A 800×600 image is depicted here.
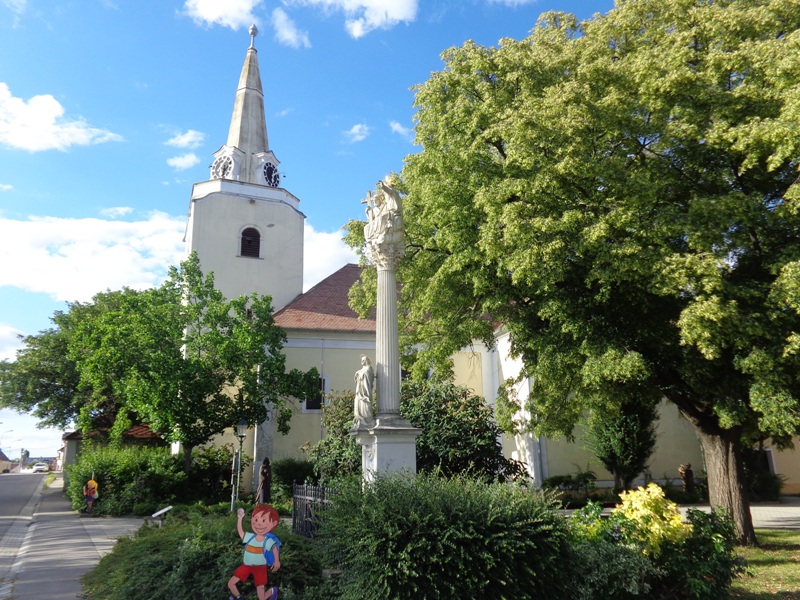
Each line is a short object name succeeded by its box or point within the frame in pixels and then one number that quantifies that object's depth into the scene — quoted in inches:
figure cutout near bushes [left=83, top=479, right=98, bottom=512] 807.7
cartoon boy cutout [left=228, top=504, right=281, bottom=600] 267.7
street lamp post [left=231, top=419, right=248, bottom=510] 786.8
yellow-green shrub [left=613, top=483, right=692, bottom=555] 312.3
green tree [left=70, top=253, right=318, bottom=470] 825.5
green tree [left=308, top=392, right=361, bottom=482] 757.9
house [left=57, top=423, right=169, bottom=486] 1173.1
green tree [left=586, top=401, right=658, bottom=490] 905.5
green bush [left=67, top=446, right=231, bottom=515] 818.2
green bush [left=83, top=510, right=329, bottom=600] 293.1
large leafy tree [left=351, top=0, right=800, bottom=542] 425.1
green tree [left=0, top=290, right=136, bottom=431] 1343.5
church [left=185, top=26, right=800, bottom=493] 1018.7
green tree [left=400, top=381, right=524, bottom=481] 732.0
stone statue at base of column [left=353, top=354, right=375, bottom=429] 468.8
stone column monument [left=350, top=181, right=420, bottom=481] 455.2
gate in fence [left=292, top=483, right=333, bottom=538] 406.0
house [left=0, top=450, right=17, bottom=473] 4101.9
